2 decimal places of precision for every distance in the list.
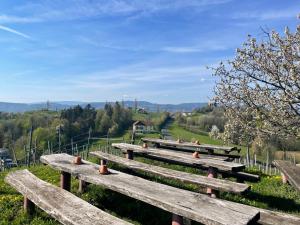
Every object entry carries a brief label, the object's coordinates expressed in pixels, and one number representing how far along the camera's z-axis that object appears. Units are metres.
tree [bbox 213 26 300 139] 7.71
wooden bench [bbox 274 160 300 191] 4.12
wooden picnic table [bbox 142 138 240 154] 6.68
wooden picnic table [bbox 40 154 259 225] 2.16
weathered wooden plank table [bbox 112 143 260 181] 4.26
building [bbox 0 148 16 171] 17.70
